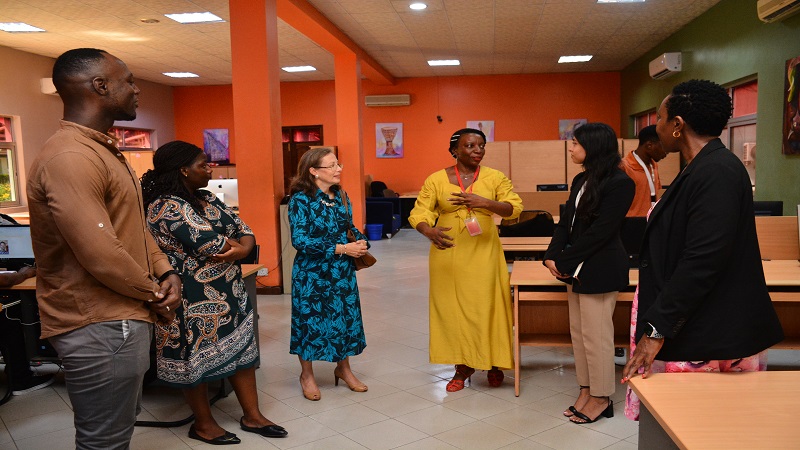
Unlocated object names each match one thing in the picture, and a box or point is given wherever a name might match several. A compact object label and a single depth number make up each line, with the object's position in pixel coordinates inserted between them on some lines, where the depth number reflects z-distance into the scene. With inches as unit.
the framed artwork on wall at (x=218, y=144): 608.4
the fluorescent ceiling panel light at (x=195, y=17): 328.8
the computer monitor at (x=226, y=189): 318.0
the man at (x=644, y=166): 167.9
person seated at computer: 158.6
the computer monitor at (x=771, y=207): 226.8
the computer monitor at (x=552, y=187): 324.2
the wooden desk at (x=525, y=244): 192.4
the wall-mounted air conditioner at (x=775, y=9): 230.5
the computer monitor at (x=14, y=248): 161.9
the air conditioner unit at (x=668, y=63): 374.0
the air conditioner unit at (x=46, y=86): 422.9
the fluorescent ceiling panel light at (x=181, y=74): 530.3
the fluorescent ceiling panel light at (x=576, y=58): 484.1
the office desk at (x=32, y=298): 156.0
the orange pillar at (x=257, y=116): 259.6
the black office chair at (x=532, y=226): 225.0
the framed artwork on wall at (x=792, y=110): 241.6
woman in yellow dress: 144.5
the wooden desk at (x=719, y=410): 53.6
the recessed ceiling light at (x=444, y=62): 494.6
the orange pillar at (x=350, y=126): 429.7
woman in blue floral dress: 141.3
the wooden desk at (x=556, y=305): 140.0
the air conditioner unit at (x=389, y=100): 575.2
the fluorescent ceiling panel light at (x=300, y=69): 523.5
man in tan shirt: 66.2
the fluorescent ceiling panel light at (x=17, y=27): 342.6
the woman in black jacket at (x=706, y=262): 68.1
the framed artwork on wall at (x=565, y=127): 560.4
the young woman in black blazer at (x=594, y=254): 121.6
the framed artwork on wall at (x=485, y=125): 572.4
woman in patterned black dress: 113.7
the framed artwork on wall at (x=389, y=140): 590.6
